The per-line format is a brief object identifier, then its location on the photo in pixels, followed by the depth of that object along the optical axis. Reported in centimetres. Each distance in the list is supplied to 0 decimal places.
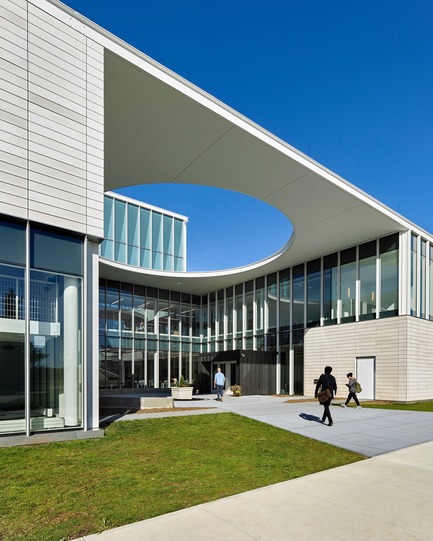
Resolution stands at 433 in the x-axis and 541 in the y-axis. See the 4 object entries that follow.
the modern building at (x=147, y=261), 902
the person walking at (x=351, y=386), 1719
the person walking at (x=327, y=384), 1193
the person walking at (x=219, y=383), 2058
